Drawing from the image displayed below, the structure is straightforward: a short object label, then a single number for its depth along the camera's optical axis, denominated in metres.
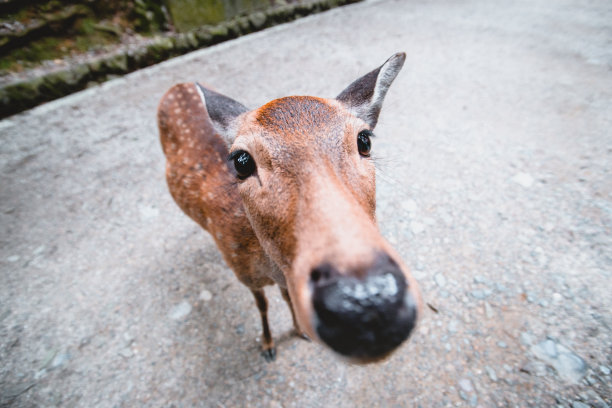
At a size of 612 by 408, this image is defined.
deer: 0.87
